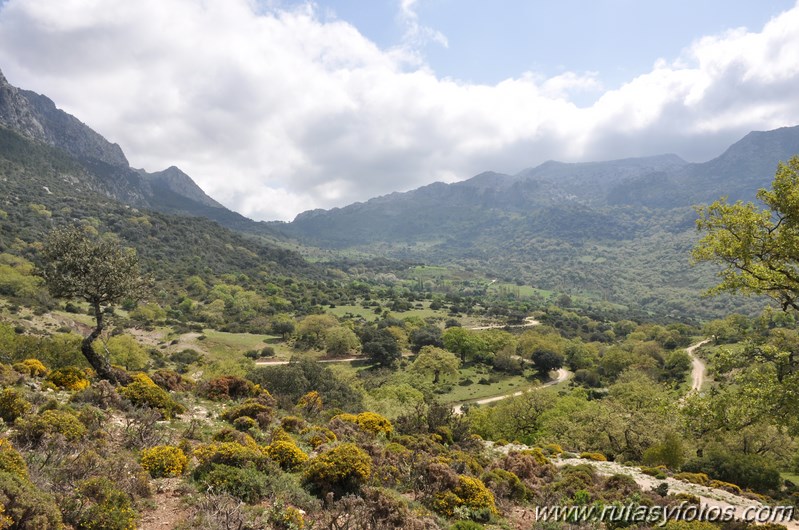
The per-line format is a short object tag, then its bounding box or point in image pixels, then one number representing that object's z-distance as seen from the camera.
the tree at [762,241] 12.85
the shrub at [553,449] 28.47
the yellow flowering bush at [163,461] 11.83
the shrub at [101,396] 17.11
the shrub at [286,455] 14.16
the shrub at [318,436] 18.02
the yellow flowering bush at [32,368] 20.53
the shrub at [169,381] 25.20
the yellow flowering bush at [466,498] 13.00
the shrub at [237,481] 11.11
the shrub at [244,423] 18.94
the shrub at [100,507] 8.28
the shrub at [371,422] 23.23
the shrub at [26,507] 7.21
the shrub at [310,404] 27.97
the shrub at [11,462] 8.28
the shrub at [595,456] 27.22
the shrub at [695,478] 21.24
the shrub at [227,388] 26.08
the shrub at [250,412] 20.35
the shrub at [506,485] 15.88
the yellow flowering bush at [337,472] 12.66
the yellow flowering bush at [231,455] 12.35
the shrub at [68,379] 19.48
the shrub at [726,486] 20.98
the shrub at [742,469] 23.81
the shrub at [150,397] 18.27
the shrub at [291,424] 20.09
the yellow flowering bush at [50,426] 11.86
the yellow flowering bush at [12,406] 13.31
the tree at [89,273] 20.47
